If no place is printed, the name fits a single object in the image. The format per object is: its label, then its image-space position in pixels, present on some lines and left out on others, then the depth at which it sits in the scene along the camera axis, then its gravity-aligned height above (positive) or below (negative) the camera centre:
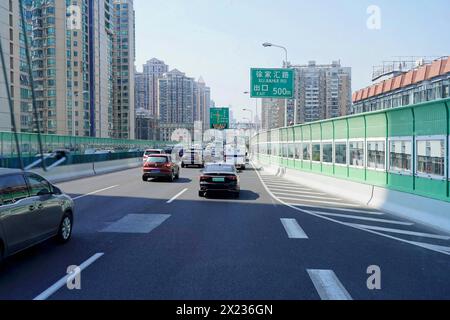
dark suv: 6.54 -0.98
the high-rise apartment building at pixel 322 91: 88.12 +12.12
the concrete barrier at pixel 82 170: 24.31 -1.09
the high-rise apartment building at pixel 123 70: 143.12 +28.42
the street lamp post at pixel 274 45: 34.46 +8.43
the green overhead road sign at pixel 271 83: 32.28 +5.06
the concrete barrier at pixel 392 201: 11.40 -1.70
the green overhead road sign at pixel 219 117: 61.75 +4.95
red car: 24.70 -0.82
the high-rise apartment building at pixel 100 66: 113.75 +24.08
